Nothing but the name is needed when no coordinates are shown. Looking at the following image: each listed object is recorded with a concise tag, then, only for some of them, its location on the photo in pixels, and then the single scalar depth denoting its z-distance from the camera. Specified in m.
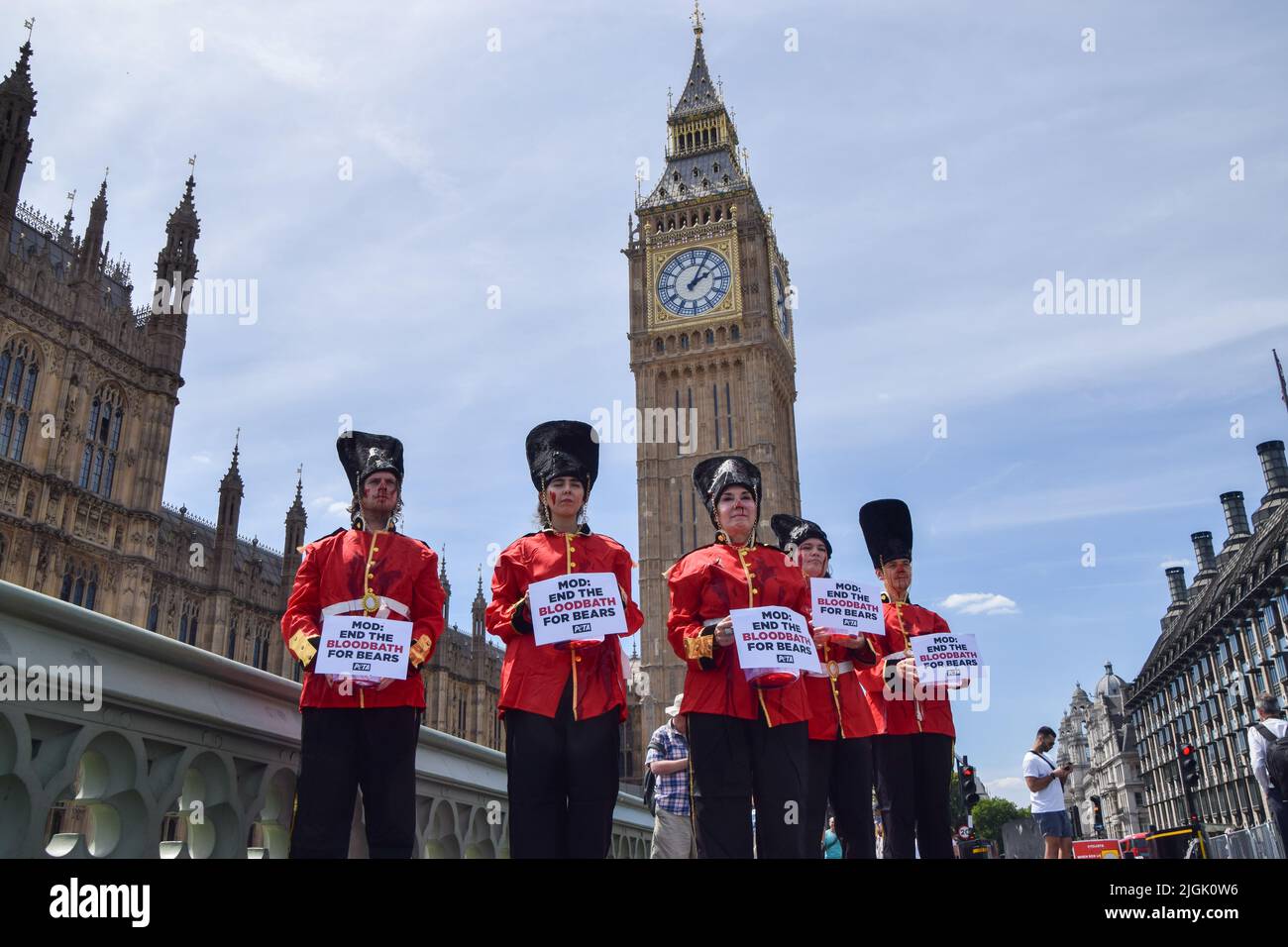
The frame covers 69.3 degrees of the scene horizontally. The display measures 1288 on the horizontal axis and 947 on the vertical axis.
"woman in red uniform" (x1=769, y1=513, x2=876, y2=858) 4.63
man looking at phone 7.01
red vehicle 17.72
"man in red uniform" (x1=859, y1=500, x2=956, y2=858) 4.81
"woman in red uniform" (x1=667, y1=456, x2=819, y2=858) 3.69
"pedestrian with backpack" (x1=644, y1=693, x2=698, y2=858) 5.56
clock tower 46.81
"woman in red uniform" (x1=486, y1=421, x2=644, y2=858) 3.54
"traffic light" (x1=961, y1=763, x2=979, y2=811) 14.80
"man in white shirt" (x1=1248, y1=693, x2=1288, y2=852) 7.45
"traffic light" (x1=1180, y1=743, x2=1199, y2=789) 16.89
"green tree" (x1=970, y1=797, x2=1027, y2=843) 80.06
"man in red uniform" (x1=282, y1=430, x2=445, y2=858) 3.48
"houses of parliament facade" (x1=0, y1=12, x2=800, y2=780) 21.69
